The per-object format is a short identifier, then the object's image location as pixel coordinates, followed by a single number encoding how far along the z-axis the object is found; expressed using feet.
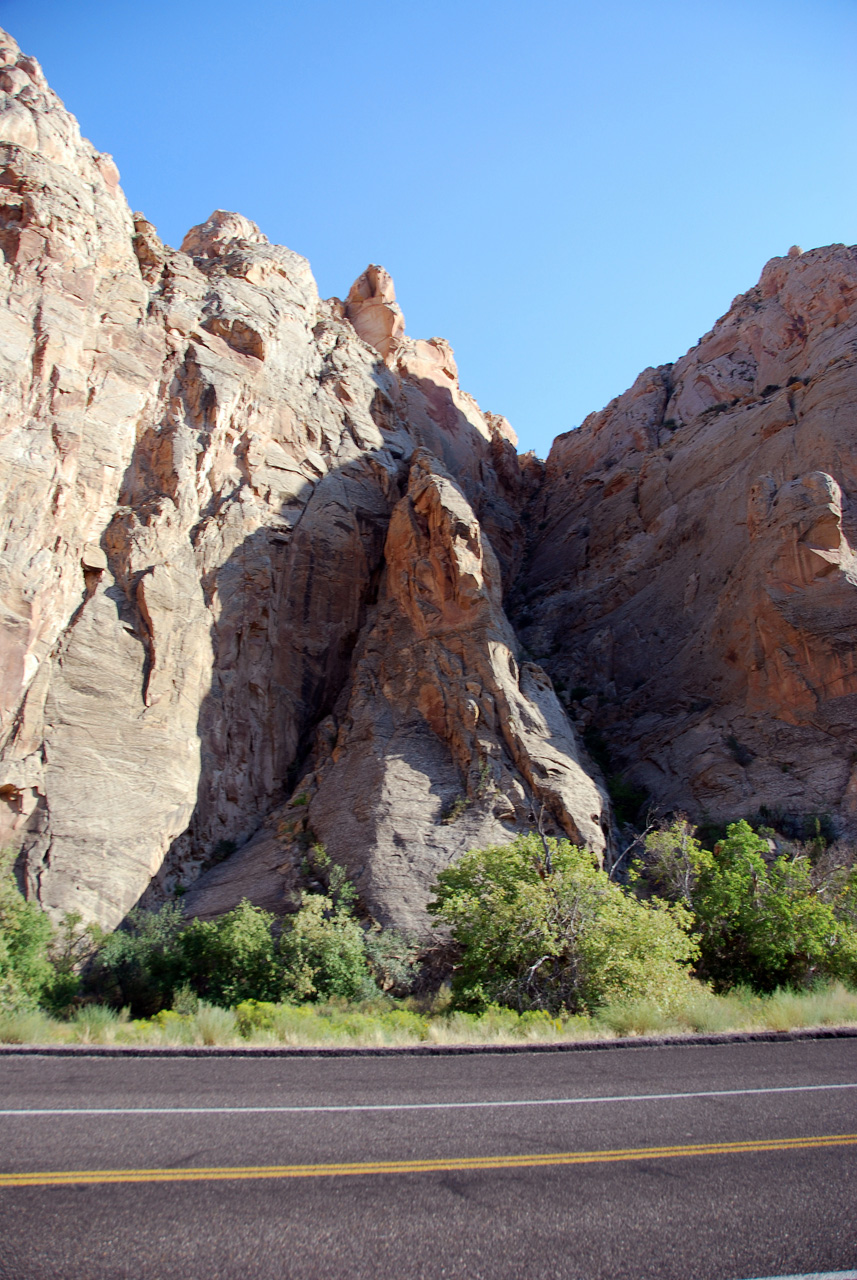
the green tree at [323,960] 58.18
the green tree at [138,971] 60.80
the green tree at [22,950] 55.16
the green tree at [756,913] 58.03
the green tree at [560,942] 49.67
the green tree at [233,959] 58.70
